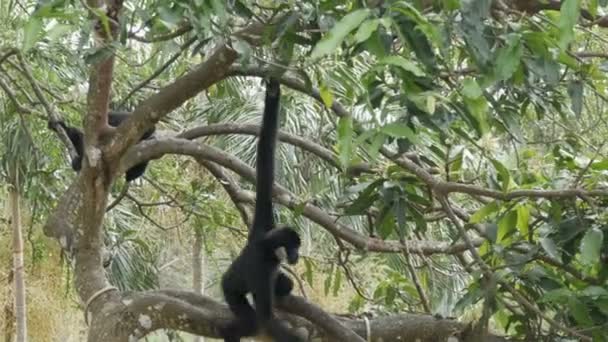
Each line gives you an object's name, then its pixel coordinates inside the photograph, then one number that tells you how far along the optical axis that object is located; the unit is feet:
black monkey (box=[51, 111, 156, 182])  34.96
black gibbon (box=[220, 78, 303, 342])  26.40
